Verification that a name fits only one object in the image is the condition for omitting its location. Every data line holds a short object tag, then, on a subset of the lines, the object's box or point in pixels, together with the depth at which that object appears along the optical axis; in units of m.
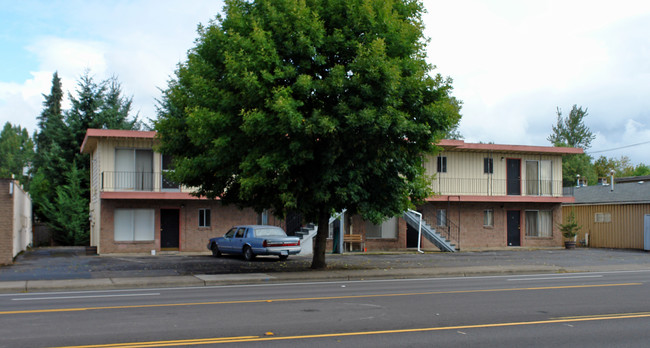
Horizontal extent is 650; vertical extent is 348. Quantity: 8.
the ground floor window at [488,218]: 34.81
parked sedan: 24.38
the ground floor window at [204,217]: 30.64
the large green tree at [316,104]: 16.78
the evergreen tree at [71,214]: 35.84
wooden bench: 30.97
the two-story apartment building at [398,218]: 29.22
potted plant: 34.53
